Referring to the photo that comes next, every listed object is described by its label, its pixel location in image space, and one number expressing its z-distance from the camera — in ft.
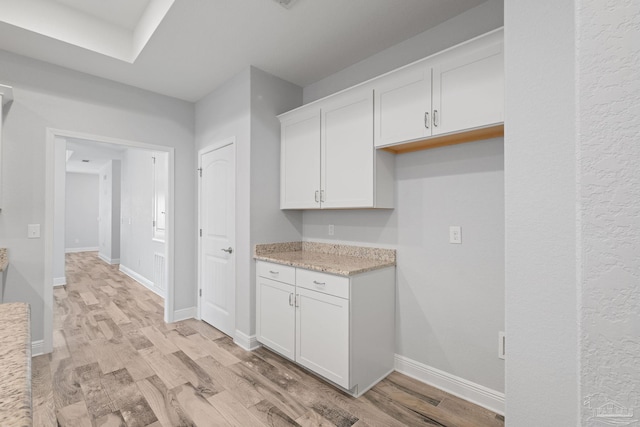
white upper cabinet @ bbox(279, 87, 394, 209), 7.63
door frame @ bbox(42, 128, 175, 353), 8.89
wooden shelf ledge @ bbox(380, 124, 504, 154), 6.02
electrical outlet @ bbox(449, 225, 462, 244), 6.89
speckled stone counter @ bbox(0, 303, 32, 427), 1.57
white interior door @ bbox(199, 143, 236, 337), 10.20
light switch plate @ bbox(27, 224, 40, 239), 8.70
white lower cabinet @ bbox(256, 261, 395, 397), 6.82
